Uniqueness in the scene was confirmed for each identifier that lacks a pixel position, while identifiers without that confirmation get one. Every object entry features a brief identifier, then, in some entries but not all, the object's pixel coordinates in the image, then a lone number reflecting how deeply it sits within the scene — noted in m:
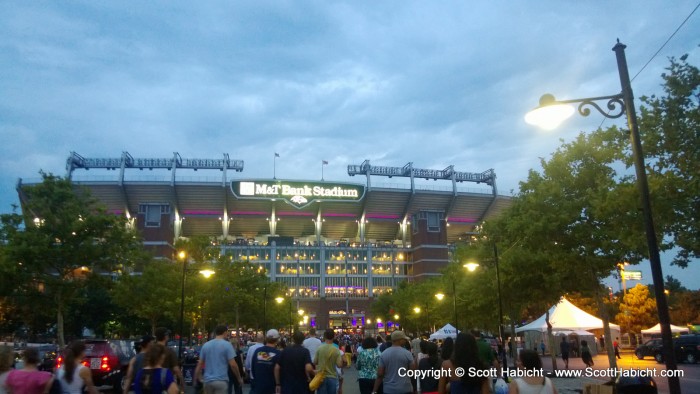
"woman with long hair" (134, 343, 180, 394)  7.69
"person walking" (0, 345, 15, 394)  7.14
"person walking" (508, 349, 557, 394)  6.47
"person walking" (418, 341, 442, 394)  10.37
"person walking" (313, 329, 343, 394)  10.84
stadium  99.06
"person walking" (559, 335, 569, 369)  30.97
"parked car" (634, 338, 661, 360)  36.54
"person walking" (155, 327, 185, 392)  8.95
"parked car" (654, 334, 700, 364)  34.56
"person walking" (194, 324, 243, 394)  10.30
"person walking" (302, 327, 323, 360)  13.91
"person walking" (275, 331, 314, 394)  9.52
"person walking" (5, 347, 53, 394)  7.03
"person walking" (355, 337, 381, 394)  12.36
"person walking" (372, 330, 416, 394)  9.61
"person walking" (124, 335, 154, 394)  8.84
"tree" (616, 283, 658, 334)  61.38
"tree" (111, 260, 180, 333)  42.00
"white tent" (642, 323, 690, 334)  44.38
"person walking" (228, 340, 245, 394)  11.70
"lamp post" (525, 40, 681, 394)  7.80
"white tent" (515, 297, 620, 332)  29.91
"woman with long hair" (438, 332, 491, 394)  7.38
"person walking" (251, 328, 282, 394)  10.16
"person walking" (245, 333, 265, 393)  13.72
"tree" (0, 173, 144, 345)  28.64
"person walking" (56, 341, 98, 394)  7.68
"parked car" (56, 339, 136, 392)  17.03
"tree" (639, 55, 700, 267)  14.34
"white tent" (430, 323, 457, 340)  37.19
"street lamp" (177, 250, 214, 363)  41.13
